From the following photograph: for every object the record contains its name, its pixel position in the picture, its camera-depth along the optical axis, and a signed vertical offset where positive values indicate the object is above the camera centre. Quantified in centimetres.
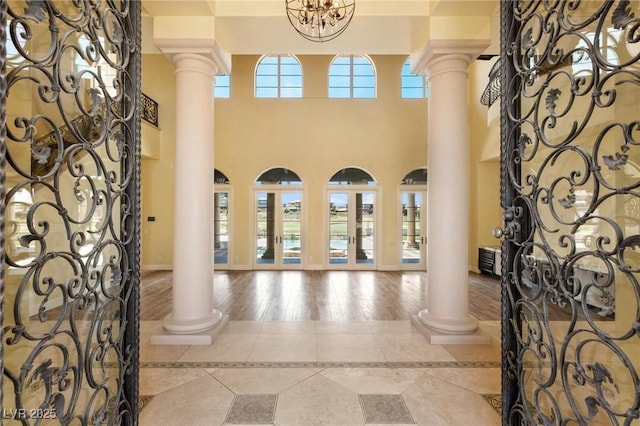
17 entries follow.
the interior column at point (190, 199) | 320 +17
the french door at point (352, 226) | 817 -31
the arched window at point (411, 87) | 827 +352
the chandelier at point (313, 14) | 269 +190
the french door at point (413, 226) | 816 -31
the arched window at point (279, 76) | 832 +385
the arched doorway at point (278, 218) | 820 -10
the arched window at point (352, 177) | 821 +103
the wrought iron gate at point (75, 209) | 105 +2
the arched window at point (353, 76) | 831 +385
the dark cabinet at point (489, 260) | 667 -105
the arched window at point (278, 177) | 822 +103
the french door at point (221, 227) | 822 -35
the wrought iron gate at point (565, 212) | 112 +1
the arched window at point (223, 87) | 824 +350
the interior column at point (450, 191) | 319 +26
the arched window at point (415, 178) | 821 +101
